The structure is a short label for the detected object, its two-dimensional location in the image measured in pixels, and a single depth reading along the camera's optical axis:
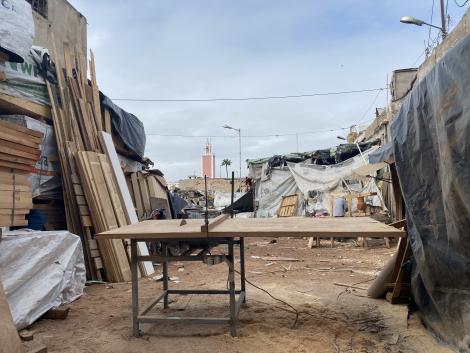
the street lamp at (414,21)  12.06
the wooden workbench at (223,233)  3.48
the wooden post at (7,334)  3.11
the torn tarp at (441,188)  2.88
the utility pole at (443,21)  12.74
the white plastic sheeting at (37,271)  4.46
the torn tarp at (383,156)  6.58
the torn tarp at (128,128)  8.66
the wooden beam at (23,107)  6.15
